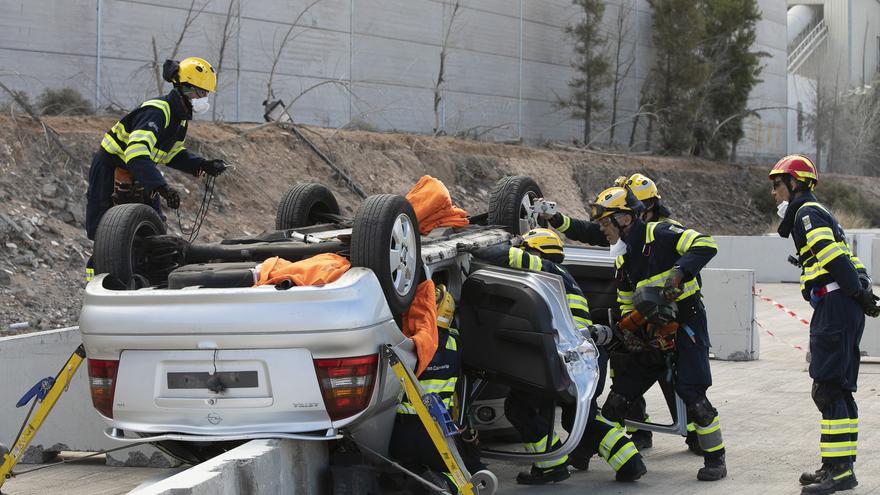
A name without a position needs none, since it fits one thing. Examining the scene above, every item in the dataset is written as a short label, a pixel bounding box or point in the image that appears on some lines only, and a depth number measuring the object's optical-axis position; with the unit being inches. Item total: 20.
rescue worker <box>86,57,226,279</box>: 582.6
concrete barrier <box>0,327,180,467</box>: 573.9
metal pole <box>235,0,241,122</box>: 1590.8
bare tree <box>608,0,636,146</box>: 2630.4
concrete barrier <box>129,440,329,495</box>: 335.6
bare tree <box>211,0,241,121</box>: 1459.2
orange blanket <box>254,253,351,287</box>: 406.9
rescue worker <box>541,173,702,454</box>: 598.2
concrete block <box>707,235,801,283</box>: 1828.2
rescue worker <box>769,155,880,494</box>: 502.6
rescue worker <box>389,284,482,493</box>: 446.0
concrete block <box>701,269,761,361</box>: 970.1
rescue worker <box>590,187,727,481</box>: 538.3
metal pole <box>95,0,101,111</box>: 1385.3
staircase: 4126.5
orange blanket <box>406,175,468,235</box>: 524.1
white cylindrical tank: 4284.0
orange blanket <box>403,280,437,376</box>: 433.1
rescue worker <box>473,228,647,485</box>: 507.5
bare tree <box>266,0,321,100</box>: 1563.0
